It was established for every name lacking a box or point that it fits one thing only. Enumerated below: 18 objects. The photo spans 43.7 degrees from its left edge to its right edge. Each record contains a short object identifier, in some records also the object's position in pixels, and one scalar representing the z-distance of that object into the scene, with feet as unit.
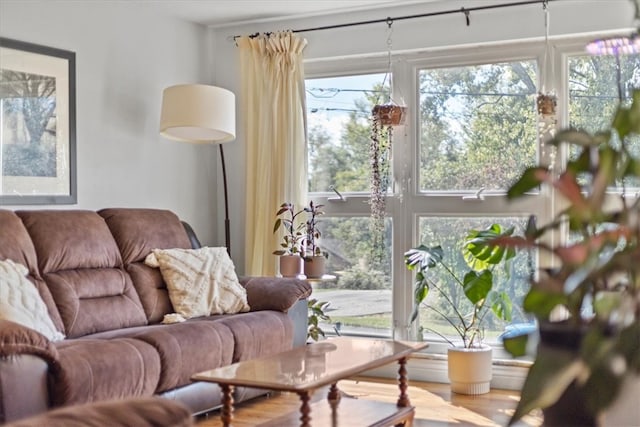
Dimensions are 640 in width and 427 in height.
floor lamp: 15.42
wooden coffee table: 9.91
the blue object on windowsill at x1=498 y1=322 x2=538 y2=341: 15.01
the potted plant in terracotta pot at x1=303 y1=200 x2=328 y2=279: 16.28
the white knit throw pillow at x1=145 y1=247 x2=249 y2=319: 14.51
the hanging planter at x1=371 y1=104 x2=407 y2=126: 16.43
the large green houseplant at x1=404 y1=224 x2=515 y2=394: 14.85
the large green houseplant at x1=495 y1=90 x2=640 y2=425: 2.47
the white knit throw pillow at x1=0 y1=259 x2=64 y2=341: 11.03
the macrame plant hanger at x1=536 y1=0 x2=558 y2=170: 14.92
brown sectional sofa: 9.90
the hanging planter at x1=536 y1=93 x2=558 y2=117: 14.88
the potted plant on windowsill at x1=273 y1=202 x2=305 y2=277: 16.26
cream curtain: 17.43
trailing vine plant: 16.71
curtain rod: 15.37
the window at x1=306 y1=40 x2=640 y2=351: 15.60
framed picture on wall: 13.76
